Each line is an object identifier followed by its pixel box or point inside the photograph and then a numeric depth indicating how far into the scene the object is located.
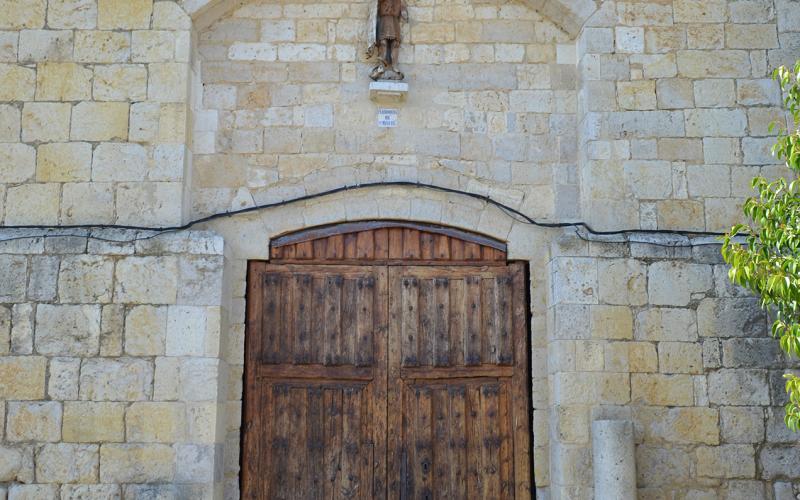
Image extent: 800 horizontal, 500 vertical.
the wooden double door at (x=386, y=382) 5.50
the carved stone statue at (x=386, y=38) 5.85
